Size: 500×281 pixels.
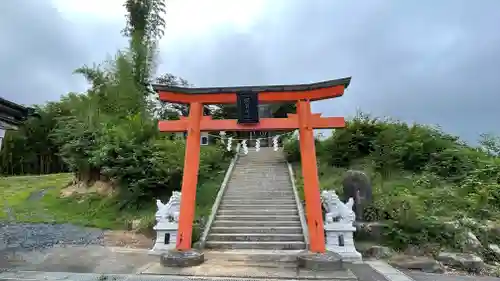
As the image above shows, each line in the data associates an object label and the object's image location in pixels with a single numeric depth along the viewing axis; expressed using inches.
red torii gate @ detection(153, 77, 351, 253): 256.1
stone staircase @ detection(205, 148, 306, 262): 277.0
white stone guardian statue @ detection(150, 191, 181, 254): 277.9
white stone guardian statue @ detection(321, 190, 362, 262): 264.1
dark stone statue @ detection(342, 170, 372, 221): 301.3
